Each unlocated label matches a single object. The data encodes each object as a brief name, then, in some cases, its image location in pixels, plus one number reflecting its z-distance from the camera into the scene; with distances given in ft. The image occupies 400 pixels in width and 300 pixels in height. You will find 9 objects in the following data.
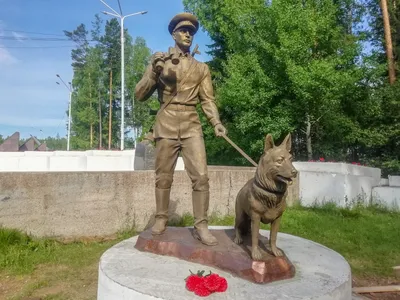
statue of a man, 12.44
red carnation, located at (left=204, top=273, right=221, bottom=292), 9.01
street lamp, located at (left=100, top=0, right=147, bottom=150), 61.52
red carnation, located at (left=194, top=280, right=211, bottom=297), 8.95
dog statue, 9.80
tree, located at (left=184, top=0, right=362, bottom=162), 42.22
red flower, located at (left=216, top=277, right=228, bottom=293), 9.14
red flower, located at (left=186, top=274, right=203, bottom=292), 9.12
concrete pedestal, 9.09
